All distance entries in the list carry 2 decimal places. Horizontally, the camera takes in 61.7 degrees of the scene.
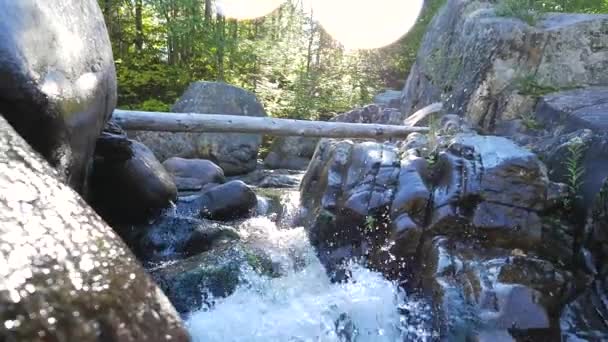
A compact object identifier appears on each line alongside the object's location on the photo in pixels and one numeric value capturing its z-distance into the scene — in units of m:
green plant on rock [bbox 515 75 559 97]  5.76
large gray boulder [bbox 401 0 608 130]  5.87
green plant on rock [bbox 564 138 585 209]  3.79
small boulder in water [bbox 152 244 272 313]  3.76
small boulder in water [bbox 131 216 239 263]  4.71
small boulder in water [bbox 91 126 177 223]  4.98
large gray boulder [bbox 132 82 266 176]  9.46
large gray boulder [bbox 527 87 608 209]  3.77
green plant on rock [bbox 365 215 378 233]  3.95
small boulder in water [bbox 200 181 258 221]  5.63
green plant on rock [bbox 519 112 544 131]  5.13
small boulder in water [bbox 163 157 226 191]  7.00
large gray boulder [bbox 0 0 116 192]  2.64
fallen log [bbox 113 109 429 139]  6.13
